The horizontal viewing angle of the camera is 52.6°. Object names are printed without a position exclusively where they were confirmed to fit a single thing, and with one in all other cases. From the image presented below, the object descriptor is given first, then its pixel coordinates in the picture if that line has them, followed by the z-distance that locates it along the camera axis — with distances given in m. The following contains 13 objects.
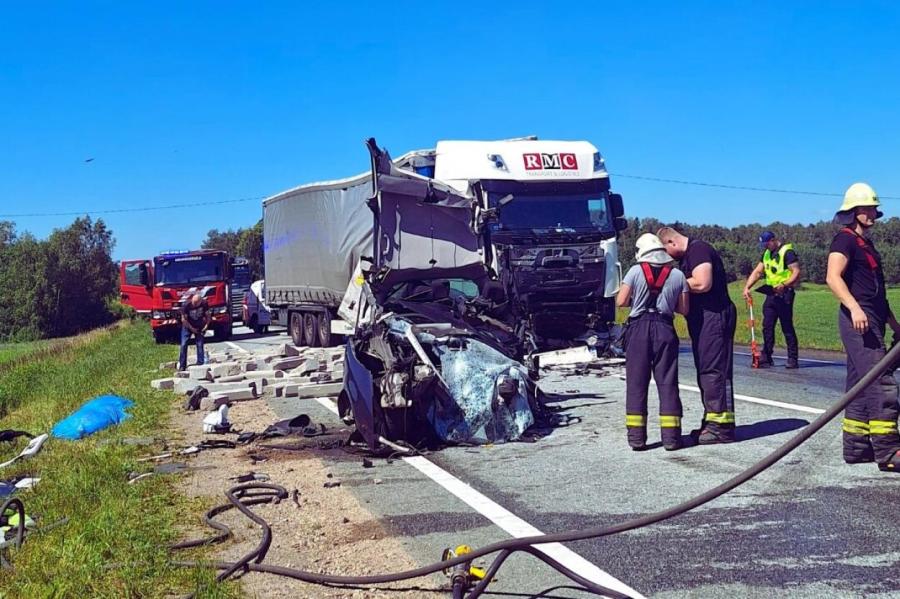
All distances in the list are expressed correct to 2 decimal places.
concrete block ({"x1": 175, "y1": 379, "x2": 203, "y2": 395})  12.92
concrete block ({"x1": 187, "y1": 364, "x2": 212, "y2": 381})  13.59
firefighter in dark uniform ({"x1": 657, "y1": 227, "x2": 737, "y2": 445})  7.40
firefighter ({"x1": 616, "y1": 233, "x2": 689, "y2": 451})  7.27
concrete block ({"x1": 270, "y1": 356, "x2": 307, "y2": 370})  14.41
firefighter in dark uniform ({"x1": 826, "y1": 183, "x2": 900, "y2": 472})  6.07
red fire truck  26.97
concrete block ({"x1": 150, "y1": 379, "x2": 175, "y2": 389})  13.56
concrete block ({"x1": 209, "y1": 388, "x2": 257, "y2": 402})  11.97
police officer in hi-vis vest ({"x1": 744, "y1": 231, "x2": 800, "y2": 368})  12.66
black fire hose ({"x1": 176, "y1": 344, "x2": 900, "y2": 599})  3.71
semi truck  14.62
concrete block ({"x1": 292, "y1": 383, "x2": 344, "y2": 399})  12.16
